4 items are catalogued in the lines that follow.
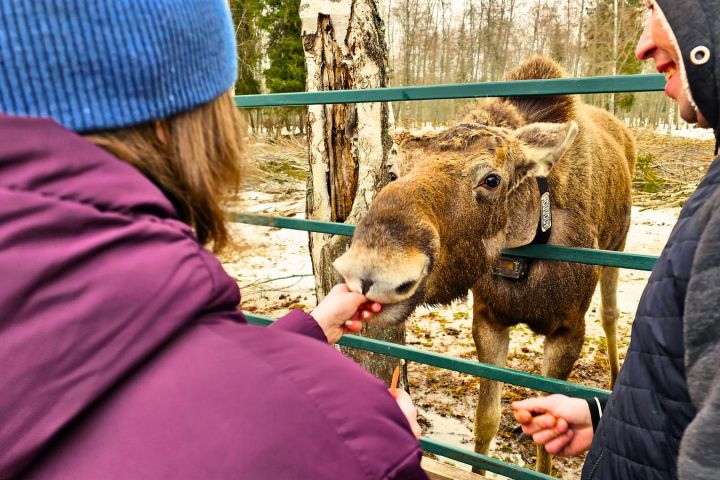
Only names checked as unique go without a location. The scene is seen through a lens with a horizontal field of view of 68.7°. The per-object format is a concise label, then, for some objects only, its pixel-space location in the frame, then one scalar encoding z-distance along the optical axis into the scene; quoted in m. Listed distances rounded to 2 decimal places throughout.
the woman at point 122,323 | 0.65
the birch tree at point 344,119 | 3.57
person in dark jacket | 0.92
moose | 2.16
